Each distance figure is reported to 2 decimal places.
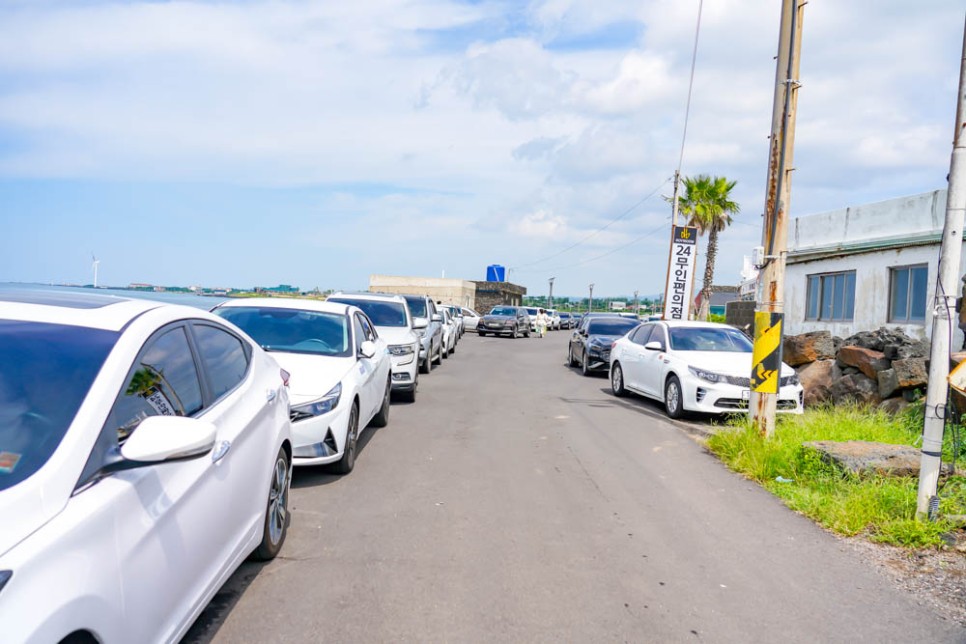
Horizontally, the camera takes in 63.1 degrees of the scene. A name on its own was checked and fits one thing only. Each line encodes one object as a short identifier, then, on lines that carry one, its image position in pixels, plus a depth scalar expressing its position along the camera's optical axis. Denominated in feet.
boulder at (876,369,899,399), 37.91
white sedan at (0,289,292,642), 8.07
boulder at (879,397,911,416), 37.42
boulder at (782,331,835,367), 49.55
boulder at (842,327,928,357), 40.93
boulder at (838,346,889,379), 40.55
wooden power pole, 30.99
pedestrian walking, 161.69
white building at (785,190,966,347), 53.83
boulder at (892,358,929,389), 36.65
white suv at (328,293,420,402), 42.04
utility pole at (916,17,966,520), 19.76
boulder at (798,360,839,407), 45.32
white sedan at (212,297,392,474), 23.21
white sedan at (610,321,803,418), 37.99
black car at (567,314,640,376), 63.67
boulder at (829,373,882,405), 40.49
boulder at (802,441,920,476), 24.22
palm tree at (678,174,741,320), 122.72
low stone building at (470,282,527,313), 233.78
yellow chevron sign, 31.01
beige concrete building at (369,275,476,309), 200.54
